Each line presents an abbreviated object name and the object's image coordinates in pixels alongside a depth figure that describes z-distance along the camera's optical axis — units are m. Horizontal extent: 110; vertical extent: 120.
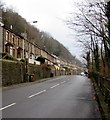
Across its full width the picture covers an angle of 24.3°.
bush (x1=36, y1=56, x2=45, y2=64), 70.81
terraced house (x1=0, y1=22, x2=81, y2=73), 46.84
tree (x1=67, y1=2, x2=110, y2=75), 13.00
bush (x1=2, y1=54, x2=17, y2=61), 35.99
